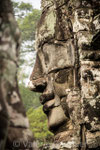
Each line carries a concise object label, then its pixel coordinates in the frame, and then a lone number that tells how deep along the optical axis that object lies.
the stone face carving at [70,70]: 7.77
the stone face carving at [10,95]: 4.06
